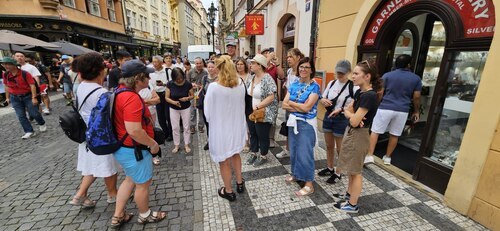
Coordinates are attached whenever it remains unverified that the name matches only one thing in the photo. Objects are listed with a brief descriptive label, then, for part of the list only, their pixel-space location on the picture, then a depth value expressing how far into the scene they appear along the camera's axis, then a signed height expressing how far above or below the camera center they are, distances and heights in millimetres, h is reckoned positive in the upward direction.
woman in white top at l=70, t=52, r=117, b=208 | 2395 -1030
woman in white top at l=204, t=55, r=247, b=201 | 2527 -579
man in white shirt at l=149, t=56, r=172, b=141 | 4793 -489
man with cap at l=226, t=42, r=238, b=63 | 5891 +410
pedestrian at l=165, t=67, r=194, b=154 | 4250 -647
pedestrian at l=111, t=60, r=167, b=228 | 2018 -711
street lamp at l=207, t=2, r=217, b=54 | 14914 +3481
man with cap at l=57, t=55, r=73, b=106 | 8195 -614
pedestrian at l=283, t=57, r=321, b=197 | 2807 -676
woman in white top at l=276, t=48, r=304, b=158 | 3658 +134
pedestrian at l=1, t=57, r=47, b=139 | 4984 -714
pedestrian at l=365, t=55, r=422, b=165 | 3551 -455
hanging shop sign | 9841 +1800
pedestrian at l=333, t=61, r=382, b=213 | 2307 -652
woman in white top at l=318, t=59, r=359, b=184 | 3100 -562
